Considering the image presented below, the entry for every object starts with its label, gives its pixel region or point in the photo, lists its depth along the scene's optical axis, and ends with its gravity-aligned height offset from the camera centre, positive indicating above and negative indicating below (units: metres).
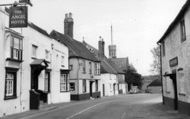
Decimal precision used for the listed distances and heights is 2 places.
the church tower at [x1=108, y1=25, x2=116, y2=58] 84.06 +9.05
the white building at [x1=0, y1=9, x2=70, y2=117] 17.91 +0.93
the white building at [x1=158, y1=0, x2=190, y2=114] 15.85 +1.29
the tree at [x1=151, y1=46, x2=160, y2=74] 58.81 +4.17
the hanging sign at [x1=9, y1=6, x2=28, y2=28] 16.38 +4.01
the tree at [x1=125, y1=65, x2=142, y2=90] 74.94 +0.49
